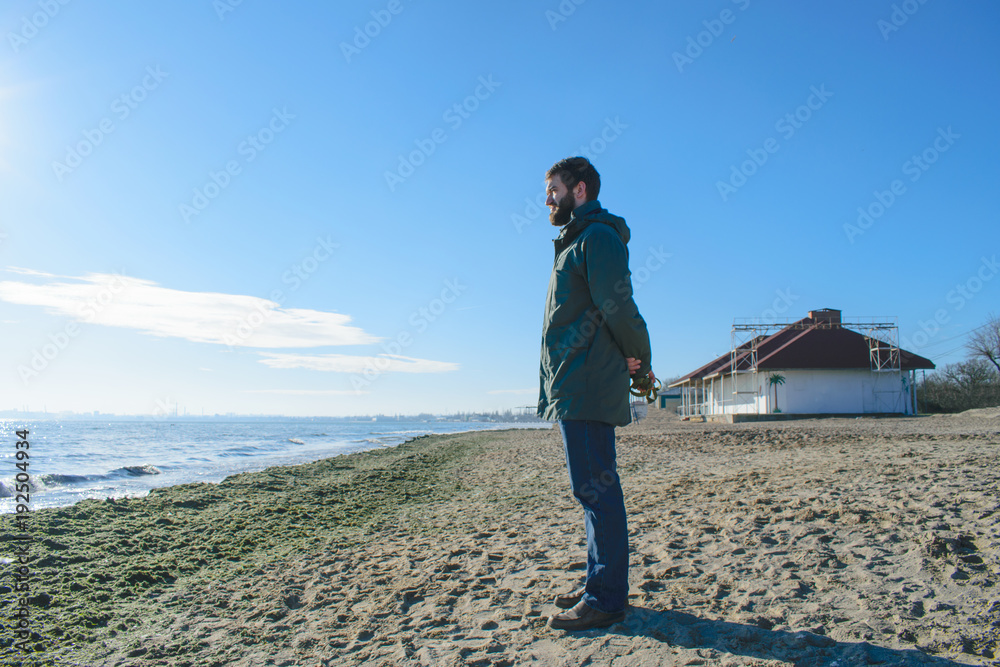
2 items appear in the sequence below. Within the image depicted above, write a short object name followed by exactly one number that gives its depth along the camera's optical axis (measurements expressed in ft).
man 7.59
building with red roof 88.94
